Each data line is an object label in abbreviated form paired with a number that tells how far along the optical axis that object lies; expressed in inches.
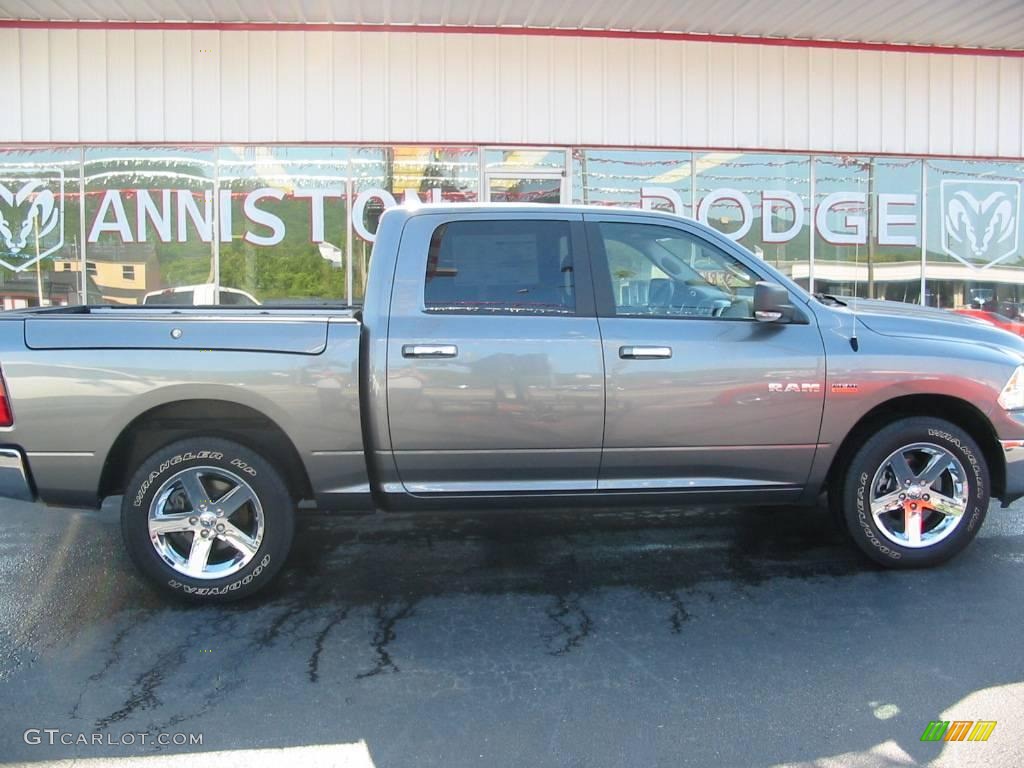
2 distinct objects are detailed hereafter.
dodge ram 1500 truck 155.6
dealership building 422.9
